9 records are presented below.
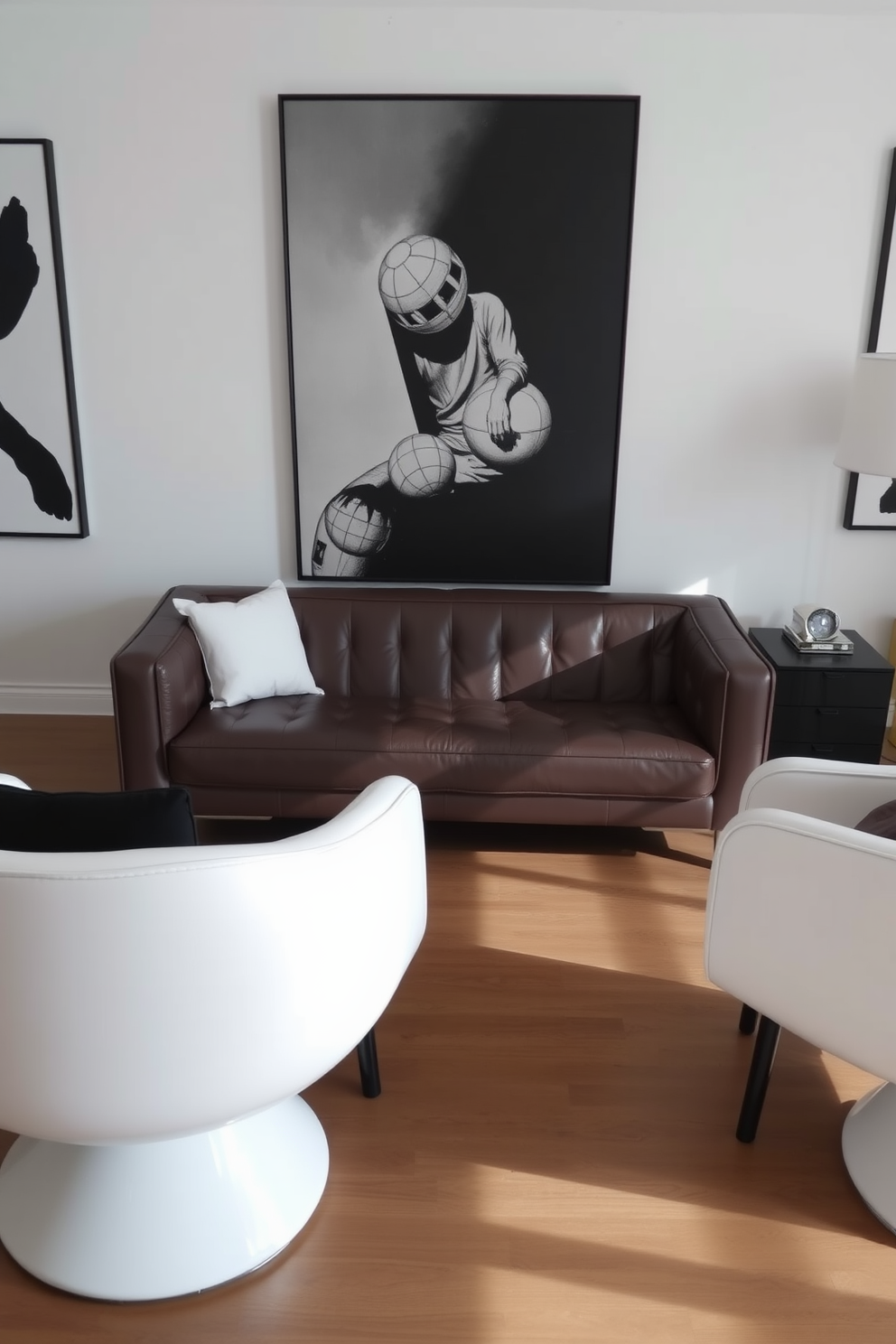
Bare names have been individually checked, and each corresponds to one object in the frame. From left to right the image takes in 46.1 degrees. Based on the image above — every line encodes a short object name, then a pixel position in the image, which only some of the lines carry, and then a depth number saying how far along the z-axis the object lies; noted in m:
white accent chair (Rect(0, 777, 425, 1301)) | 1.47
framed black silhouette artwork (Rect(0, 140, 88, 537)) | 3.70
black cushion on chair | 1.60
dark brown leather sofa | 3.17
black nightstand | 3.46
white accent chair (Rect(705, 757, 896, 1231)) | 1.77
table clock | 3.62
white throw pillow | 3.40
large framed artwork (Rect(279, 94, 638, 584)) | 3.55
